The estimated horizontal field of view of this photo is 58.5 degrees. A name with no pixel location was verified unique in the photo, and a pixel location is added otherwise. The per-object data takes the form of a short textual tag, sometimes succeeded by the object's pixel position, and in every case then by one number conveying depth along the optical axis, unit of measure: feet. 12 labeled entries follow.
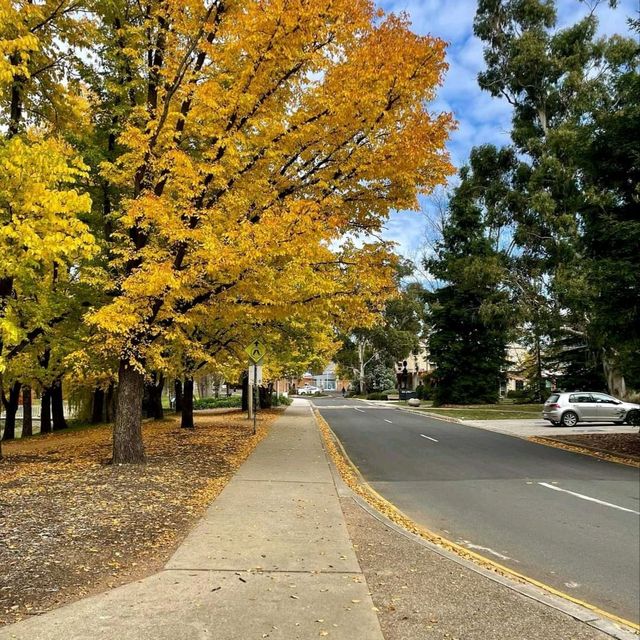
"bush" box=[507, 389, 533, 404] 145.18
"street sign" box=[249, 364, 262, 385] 53.93
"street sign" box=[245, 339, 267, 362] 50.26
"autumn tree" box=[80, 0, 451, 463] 29.99
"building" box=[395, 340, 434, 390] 277.31
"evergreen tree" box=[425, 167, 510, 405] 131.34
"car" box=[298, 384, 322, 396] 359.79
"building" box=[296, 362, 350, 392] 464.03
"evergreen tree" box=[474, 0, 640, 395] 95.76
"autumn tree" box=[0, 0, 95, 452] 28.27
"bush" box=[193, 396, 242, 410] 144.66
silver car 73.87
